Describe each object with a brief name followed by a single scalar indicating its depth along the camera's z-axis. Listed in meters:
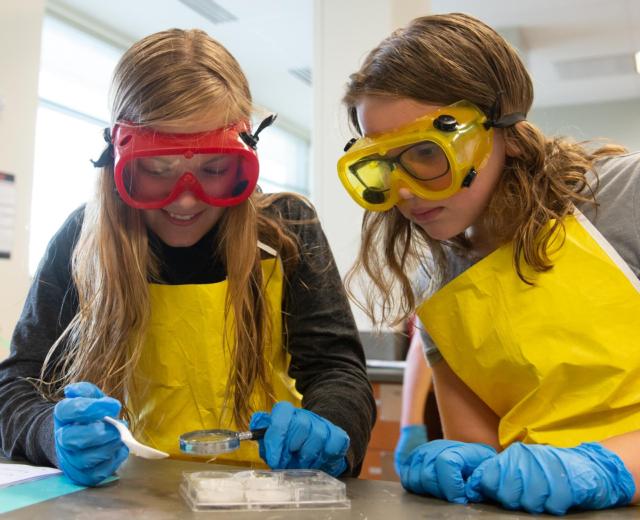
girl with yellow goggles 1.13
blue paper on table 0.99
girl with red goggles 1.32
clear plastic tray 0.97
